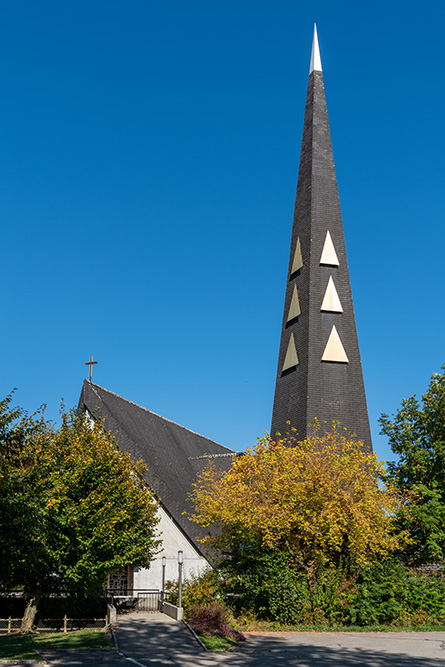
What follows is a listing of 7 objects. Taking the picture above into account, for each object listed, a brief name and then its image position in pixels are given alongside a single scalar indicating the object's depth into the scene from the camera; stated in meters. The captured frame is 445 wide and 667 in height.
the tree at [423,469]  23.89
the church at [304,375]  27.19
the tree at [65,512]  16.91
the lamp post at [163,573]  24.59
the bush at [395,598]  21.28
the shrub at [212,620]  18.56
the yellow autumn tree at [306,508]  21.84
